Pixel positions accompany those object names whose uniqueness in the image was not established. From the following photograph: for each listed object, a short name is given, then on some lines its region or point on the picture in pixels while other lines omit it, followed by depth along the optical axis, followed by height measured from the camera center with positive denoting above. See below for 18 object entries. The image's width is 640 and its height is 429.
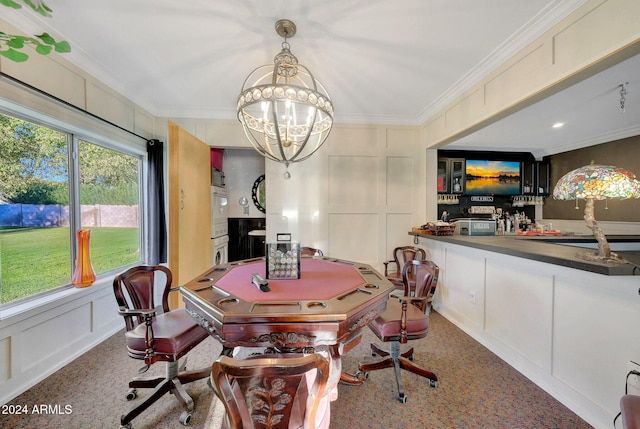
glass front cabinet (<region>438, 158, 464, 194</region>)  4.83 +0.63
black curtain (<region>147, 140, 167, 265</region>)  3.30 +0.05
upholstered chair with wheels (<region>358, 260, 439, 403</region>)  1.88 -0.84
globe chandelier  1.66 +0.74
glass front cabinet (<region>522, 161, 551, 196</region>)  5.10 +0.63
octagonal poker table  1.28 -0.52
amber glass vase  2.45 -0.52
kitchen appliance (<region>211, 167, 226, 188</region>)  4.15 +0.54
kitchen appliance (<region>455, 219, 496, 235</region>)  3.27 -0.22
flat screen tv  4.95 +0.63
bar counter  1.55 -0.78
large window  2.01 +0.05
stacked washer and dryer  3.91 -0.25
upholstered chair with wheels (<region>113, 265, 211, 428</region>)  1.63 -0.83
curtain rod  1.82 +0.92
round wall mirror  4.86 +0.34
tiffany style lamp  1.57 +0.14
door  2.80 +0.04
